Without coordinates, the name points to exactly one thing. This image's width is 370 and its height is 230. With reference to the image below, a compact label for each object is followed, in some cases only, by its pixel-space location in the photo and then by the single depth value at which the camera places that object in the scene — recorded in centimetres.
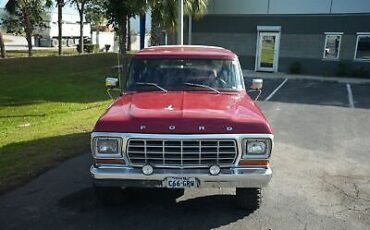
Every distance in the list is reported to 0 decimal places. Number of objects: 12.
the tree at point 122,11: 1637
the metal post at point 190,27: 2398
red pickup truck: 433
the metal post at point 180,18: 1540
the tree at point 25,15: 2922
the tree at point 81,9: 3334
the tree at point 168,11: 1905
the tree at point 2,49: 2646
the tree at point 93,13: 3513
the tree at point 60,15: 3001
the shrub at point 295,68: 2257
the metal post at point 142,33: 2065
